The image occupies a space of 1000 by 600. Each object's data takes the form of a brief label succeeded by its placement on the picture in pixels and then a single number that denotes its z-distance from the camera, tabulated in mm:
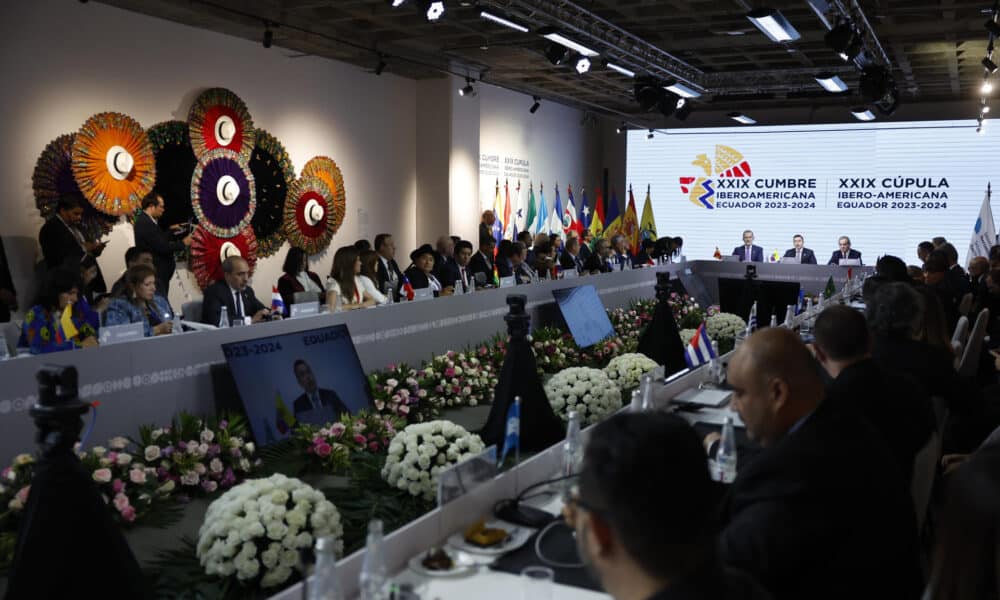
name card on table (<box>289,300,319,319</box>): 4523
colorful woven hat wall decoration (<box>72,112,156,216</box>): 6500
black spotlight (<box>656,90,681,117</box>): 10684
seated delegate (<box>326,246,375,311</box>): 5820
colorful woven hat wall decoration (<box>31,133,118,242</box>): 6234
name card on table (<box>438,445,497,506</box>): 2033
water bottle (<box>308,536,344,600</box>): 1471
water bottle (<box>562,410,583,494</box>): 2438
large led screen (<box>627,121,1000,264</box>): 12352
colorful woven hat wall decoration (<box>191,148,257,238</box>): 7645
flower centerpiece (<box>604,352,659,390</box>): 4309
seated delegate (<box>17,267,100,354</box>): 3543
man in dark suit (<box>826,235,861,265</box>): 11047
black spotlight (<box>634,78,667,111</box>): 10375
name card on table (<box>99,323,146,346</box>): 3499
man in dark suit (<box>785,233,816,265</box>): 11672
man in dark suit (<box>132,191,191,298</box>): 6715
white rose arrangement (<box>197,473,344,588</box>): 2070
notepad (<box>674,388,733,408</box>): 3550
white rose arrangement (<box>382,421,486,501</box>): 2693
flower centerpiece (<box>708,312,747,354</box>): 6239
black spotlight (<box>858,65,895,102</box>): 9000
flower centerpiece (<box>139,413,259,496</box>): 3156
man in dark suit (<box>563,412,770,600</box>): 1082
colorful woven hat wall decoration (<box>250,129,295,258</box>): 8383
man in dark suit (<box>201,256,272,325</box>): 5125
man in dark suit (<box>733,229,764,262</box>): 11812
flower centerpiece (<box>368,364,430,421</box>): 4262
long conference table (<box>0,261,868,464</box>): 3102
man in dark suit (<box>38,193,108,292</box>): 6133
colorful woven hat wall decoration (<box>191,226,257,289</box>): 7629
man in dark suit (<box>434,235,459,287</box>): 7488
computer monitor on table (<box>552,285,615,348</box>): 6160
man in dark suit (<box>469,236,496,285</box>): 7965
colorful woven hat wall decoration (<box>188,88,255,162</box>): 7590
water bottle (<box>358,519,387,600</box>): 1544
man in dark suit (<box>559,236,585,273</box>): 9357
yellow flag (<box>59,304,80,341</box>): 3758
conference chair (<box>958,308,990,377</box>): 4574
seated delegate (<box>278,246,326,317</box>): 6723
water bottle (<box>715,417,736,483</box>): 2508
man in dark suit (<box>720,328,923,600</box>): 1537
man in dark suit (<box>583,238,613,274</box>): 9031
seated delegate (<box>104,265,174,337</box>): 4398
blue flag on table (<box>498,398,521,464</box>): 2357
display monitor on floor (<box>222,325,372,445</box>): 3760
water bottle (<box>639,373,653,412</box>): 2900
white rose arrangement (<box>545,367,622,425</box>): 3652
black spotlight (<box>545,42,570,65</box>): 8109
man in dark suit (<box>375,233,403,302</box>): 6859
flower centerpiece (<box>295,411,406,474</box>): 3453
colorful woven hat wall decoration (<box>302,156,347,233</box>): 9070
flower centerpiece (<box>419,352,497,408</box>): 4648
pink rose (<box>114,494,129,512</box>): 2779
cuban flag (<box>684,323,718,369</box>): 4086
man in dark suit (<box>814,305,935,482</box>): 2357
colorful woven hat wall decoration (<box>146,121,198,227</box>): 7219
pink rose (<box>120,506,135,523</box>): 2770
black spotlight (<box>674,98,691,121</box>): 11881
